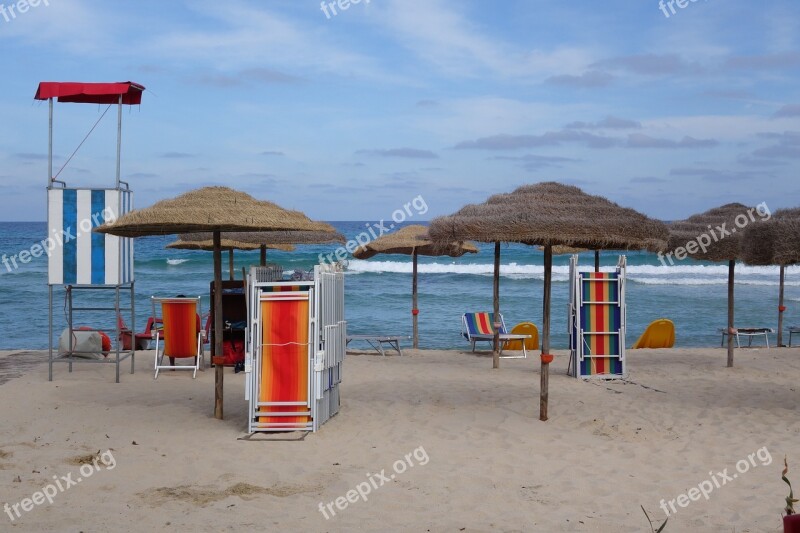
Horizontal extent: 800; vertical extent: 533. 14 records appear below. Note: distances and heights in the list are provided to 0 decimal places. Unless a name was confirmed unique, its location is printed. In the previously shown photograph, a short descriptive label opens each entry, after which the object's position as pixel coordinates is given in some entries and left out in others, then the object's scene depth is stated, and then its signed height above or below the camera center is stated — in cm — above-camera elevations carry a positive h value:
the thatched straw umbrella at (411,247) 1320 +0
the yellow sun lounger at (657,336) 1485 -157
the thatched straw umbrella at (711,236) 1024 +17
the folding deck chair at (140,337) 1247 -147
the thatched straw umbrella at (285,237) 1051 +12
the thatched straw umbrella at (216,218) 680 +23
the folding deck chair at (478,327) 1289 -129
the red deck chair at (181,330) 1012 -105
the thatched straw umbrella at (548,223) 706 +22
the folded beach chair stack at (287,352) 703 -92
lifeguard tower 951 +16
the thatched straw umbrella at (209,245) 1252 +0
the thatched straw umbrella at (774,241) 696 +8
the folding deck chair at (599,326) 1032 -98
